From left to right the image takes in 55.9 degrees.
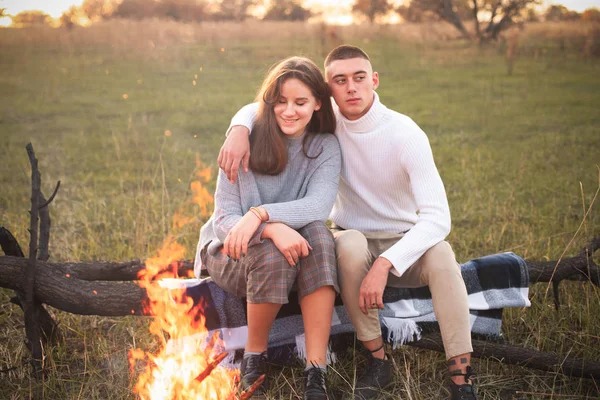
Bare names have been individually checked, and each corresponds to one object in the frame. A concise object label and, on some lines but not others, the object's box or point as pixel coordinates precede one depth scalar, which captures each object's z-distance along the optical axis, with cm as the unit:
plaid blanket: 333
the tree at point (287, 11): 1917
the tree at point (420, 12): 1656
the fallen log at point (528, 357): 302
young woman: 291
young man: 292
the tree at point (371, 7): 1711
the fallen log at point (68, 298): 304
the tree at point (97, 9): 1444
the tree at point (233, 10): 1598
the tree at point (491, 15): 1520
